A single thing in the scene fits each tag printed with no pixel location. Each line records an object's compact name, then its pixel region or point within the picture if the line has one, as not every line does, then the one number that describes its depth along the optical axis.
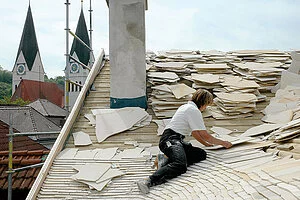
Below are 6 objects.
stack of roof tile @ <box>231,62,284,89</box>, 6.17
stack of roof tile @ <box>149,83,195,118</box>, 5.59
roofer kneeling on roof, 3.72
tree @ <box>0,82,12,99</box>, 83.44
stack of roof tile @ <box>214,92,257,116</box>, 5.41
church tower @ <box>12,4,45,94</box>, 57.22
